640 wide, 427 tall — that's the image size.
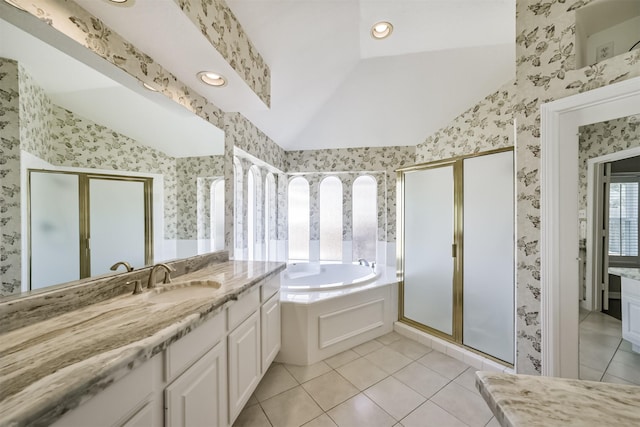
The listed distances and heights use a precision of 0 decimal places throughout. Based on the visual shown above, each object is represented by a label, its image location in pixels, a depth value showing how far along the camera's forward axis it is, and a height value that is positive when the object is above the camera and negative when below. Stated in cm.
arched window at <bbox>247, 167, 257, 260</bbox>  317 -2
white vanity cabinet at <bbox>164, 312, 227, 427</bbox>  86 -67
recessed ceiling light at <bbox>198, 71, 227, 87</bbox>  160 +91
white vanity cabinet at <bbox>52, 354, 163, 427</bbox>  58 -52
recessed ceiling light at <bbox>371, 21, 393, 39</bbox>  206 +158
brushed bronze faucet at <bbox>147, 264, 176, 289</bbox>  134 -35
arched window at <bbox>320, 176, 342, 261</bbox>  407 -14
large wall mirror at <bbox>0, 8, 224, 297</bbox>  83 +35
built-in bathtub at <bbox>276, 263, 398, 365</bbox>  210 -98
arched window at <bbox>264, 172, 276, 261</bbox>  366 +1
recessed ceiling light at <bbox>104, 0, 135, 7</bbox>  104 +90
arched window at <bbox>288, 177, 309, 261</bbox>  413 -9
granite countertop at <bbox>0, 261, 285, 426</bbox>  49 -38
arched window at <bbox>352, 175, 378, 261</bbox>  395 -9
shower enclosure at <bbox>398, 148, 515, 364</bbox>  201 -37
